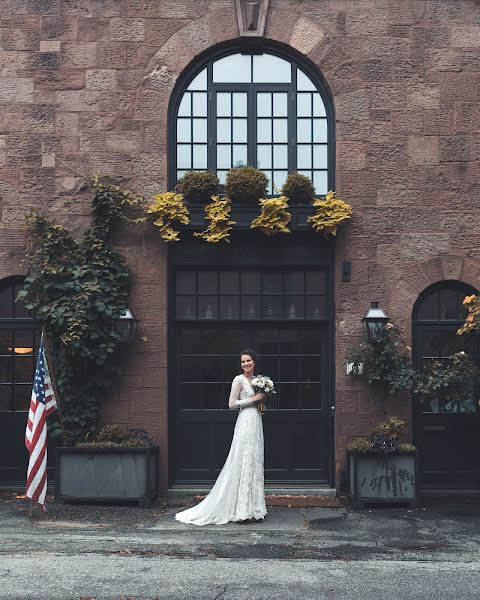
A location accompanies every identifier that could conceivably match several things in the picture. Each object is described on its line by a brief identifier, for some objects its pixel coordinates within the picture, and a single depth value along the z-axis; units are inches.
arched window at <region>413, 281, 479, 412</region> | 471.2
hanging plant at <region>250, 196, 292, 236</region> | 454.2
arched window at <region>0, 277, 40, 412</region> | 475.5
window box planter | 462.6
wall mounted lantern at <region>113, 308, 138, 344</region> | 450.3
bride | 388.2
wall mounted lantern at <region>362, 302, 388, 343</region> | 450.0
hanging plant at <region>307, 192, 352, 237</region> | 457.7
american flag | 402.6
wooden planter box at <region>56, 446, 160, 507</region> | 424.2
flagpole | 443.2
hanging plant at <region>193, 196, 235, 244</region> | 456.4
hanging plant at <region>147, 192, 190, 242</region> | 455.5
